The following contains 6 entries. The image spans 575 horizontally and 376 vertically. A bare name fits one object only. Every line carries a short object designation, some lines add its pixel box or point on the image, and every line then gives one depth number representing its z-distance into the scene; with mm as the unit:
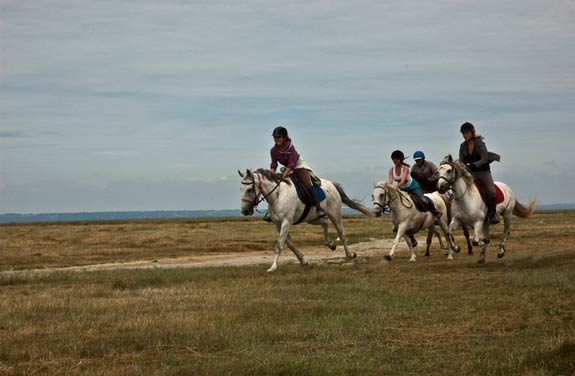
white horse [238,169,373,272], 20219
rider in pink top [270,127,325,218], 20891
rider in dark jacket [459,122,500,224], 20562
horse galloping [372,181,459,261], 21688
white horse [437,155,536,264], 19984
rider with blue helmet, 23156
